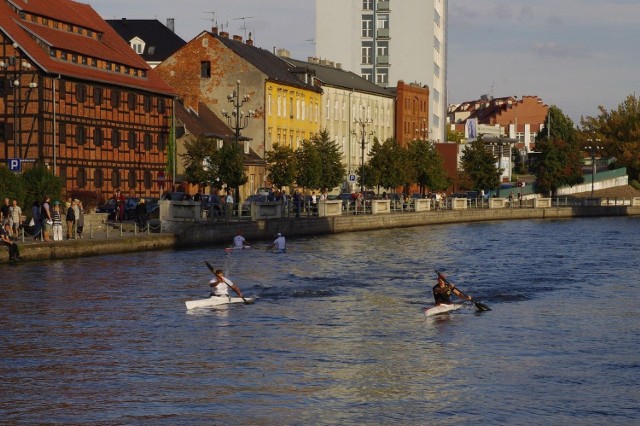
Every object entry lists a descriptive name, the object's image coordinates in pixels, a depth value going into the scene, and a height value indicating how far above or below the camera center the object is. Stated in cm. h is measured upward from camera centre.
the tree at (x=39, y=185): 6206 -2
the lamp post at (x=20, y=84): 7919 +590
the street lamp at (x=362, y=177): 11039 +61
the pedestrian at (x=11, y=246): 5128 -229
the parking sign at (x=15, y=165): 6144 +87
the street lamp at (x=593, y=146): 17581 +497
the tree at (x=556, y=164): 15162 +225
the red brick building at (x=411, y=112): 15212 +819
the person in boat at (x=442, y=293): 4109 -324
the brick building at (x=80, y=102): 7975 +516
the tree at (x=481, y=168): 13762 +166
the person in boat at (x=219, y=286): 4197 -311
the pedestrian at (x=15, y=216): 5553 -129
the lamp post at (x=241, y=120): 11429 +541
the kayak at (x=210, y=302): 4125 -356
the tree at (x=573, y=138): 16223 +554
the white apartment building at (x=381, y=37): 16150 +1732
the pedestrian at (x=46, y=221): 5577 -148
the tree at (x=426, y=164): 12912 +188
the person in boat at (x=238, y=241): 6525 -273
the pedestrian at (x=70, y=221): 5824 -155
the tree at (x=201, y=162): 8775 +150
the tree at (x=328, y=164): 10719 +160
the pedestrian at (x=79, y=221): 5978 -160
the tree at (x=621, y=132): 17200 +668
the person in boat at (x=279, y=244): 6525 -282
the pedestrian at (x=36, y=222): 5750 -158
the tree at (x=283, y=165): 10456 +148
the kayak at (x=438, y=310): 4065 -371
